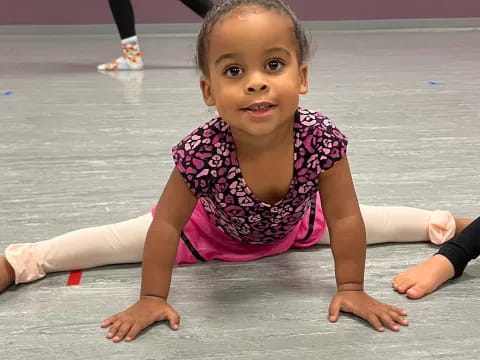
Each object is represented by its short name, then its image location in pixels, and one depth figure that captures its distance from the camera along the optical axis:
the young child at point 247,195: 0.77
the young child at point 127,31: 2.64
